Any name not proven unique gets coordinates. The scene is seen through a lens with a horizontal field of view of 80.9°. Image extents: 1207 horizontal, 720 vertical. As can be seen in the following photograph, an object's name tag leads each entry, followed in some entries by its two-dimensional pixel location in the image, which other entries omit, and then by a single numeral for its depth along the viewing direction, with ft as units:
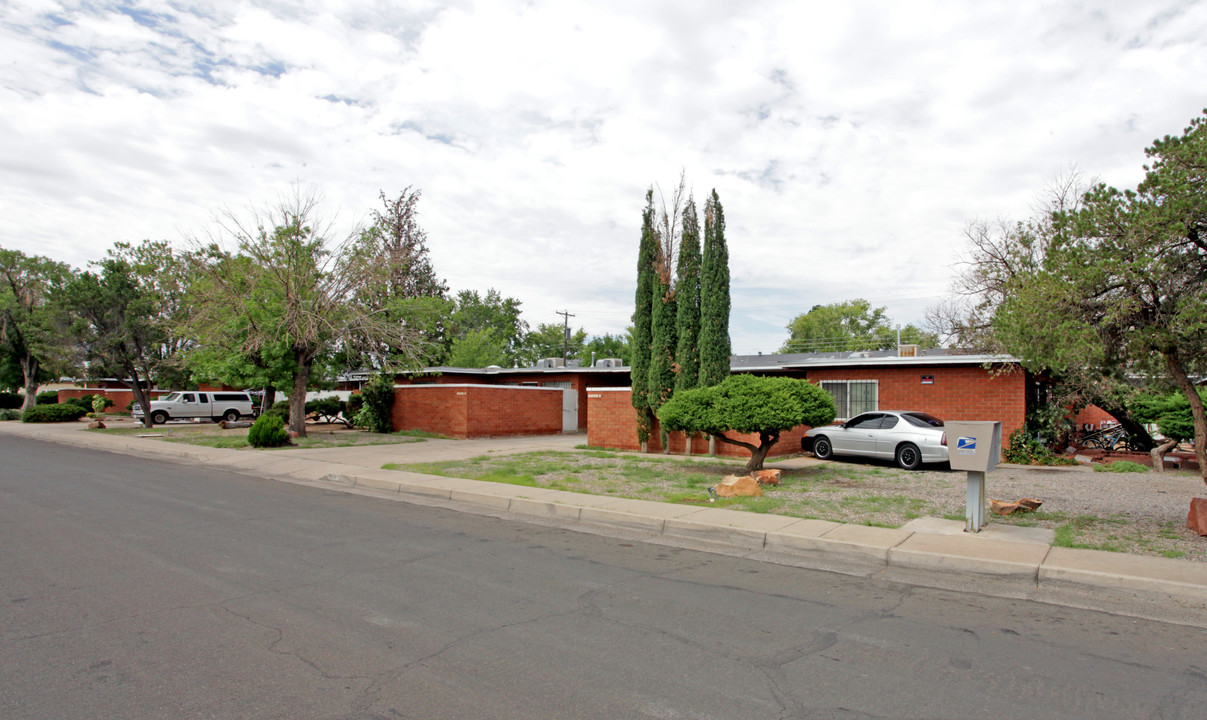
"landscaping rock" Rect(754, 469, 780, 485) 41.75
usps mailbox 26.73
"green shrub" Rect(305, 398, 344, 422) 104.99
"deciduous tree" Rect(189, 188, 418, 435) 74.49
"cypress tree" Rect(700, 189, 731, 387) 59.52
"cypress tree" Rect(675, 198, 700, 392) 61.41
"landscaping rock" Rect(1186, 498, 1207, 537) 26.84
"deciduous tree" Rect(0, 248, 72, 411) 124.67
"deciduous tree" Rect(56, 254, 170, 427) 101.24
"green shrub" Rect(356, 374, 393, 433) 92.07
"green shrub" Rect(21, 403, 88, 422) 124.67
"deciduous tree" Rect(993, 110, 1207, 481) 24.36
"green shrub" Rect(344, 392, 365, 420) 98.84
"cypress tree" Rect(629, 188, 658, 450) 64.08
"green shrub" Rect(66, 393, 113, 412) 142.48
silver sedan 52.01
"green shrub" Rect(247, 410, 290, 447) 69.21
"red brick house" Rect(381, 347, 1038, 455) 60.54
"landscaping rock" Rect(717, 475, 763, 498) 37.35
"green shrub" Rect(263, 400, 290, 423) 98.49
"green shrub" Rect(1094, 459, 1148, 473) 51.67
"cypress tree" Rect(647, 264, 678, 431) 62.90
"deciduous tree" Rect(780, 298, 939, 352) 220.43
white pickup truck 117.19
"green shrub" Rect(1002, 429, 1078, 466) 56.03
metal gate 95.04
